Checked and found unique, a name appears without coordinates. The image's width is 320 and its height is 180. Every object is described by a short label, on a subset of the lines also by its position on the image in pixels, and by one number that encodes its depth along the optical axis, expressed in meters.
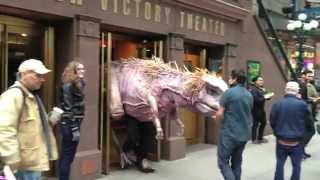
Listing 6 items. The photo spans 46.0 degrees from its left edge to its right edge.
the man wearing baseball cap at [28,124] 3.05
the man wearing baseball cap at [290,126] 5.44
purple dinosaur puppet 5.79
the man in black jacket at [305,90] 6.98
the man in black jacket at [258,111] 9.19
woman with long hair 4.77
